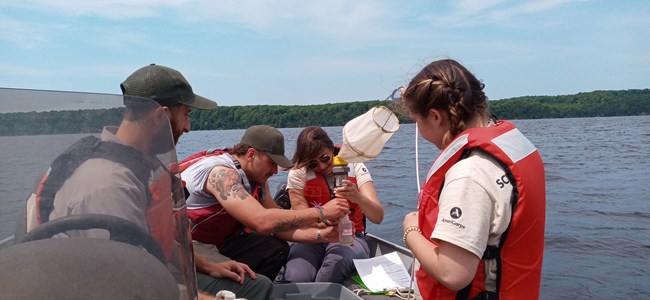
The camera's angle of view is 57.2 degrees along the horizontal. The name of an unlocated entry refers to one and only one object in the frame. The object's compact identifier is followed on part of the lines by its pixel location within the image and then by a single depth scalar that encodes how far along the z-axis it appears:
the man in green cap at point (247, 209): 3.18
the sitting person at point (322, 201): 4.08
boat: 1.10
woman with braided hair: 1.84
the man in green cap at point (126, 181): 1.29
